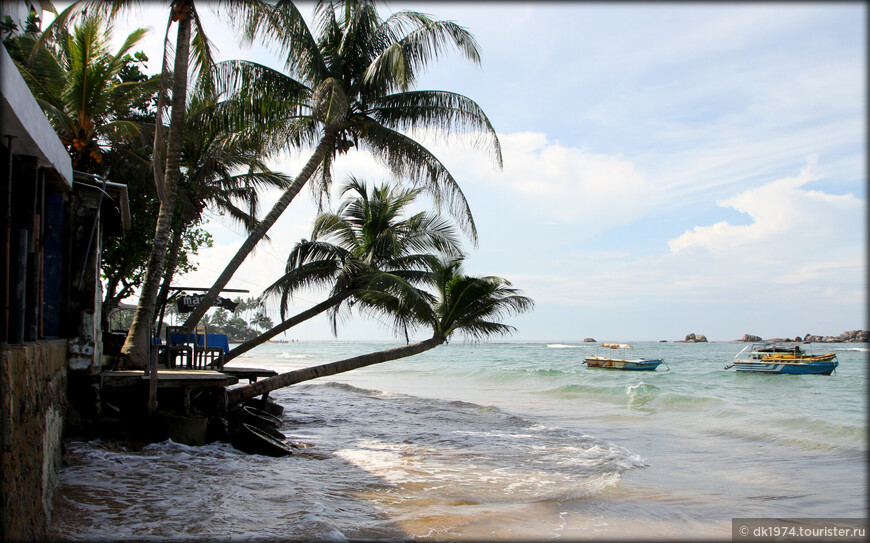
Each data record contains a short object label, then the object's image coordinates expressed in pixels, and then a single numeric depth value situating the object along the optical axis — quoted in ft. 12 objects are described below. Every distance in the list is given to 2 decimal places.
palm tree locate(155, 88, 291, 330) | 42.32
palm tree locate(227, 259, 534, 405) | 42.65
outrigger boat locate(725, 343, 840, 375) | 102.27
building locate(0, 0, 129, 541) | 13.99
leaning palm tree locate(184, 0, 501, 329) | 40.96
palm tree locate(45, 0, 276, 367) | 32.32
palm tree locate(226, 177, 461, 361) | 49.73
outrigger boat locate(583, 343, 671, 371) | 120.47
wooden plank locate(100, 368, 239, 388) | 28.63
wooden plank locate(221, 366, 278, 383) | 41.91
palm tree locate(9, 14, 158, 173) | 37.24
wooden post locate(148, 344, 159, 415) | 28.22
